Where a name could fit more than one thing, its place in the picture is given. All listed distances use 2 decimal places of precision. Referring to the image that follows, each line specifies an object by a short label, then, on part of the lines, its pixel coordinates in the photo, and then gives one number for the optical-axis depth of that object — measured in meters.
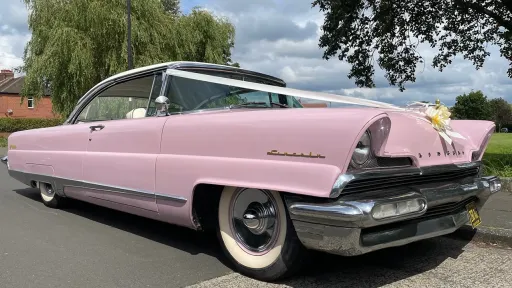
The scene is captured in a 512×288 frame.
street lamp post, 14.29
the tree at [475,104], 75.88
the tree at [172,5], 38.88
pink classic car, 2.89
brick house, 44.84
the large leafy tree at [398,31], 10.79
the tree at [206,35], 21.09
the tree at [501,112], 81.88
